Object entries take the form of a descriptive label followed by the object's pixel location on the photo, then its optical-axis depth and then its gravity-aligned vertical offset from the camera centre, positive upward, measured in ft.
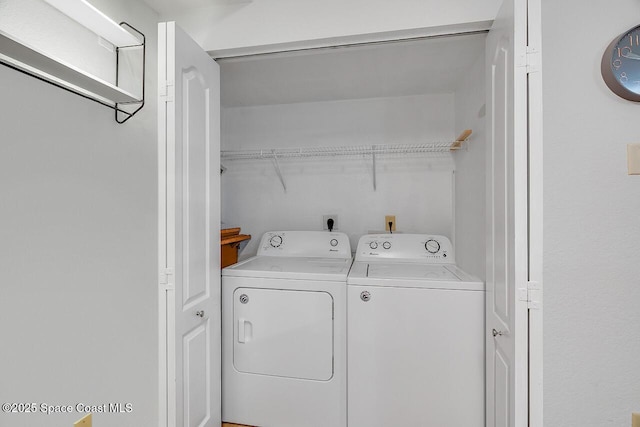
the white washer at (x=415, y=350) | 5.20 -2.44
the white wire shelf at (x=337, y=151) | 7.61 +1.66
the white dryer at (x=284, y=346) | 5.63 -2.56
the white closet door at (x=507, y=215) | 3.53 -0.03
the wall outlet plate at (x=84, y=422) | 3.96 -2.78
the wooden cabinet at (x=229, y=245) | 6.56 -0.73
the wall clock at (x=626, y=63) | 3.55 +1.77
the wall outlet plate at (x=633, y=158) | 3.63 +0.65
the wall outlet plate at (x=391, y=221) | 8.23 -0.22
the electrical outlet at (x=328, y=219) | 8.55 -0.20
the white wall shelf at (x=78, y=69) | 3.07 +1.65
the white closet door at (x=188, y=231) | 4.10 -0.27
